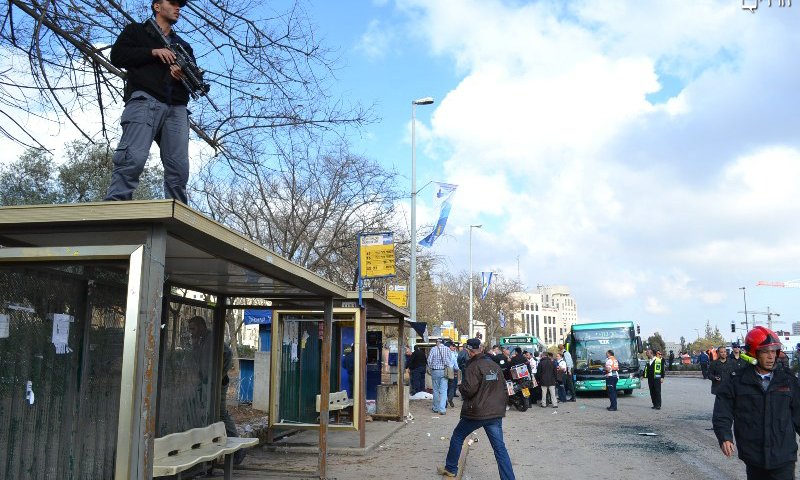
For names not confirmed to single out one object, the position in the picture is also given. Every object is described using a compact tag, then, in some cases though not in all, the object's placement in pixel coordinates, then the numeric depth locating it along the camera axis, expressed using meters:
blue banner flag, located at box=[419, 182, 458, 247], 27.77
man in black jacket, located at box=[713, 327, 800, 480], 5.27
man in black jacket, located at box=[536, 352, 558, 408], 21.55
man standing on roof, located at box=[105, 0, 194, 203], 5.02
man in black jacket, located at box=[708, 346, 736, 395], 15.68
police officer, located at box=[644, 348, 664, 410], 19.74
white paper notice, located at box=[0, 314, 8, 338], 4.88
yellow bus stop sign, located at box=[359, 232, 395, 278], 13.08
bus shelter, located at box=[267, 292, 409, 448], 11.91
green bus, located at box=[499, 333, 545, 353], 44.69
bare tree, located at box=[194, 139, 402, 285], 25.14
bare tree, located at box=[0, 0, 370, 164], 7.87
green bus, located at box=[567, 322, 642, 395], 26.30
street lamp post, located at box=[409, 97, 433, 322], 27.30
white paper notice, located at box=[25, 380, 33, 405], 4.96
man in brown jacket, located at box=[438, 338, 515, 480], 8.60
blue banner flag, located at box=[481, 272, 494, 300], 43.59
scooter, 20.48
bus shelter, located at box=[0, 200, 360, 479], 4.48
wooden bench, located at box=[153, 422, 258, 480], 6.15
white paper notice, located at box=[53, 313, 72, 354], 5.24
